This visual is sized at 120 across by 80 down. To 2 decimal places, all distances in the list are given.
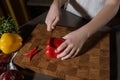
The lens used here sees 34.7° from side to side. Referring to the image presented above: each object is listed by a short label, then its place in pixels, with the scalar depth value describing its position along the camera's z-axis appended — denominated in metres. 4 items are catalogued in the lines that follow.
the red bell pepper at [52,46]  0.74
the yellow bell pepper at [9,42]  0.79
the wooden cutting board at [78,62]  0.69
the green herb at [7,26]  0.82
